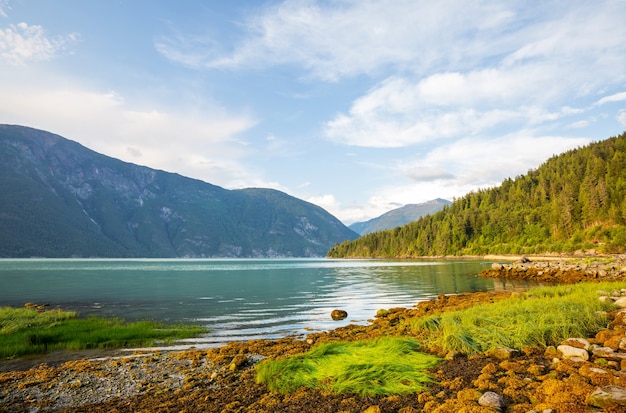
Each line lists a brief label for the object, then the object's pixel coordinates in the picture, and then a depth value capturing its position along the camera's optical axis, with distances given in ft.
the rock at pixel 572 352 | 34.88
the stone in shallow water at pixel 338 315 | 87.20
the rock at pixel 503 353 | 39.63
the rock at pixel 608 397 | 22.91
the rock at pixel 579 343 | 37.45
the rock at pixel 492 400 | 26.30
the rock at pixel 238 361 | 46.35
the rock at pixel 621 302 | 55.52
